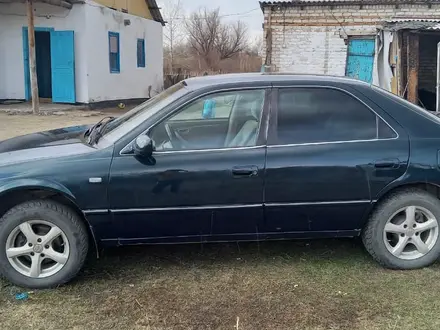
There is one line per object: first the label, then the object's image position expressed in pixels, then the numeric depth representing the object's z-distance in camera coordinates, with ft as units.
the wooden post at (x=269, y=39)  56.75
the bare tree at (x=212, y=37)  145.69
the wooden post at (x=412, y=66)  39.88
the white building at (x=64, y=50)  52.42
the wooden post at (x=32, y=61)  45.29
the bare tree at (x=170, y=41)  144.89
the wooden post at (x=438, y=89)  37.81
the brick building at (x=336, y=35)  53.93
